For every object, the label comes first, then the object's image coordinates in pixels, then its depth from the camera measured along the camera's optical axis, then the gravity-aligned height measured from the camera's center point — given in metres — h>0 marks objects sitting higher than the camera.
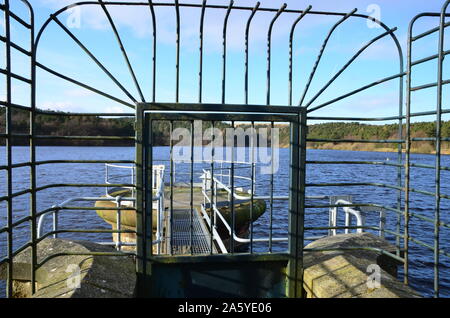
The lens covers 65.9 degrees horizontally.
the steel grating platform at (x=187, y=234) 6.21 -1.68
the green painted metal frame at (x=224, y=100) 2.83 +0.50
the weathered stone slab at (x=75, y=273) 2.78 -1.09
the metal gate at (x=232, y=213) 3.25 -0.59
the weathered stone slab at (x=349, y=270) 2.91 -1.11
